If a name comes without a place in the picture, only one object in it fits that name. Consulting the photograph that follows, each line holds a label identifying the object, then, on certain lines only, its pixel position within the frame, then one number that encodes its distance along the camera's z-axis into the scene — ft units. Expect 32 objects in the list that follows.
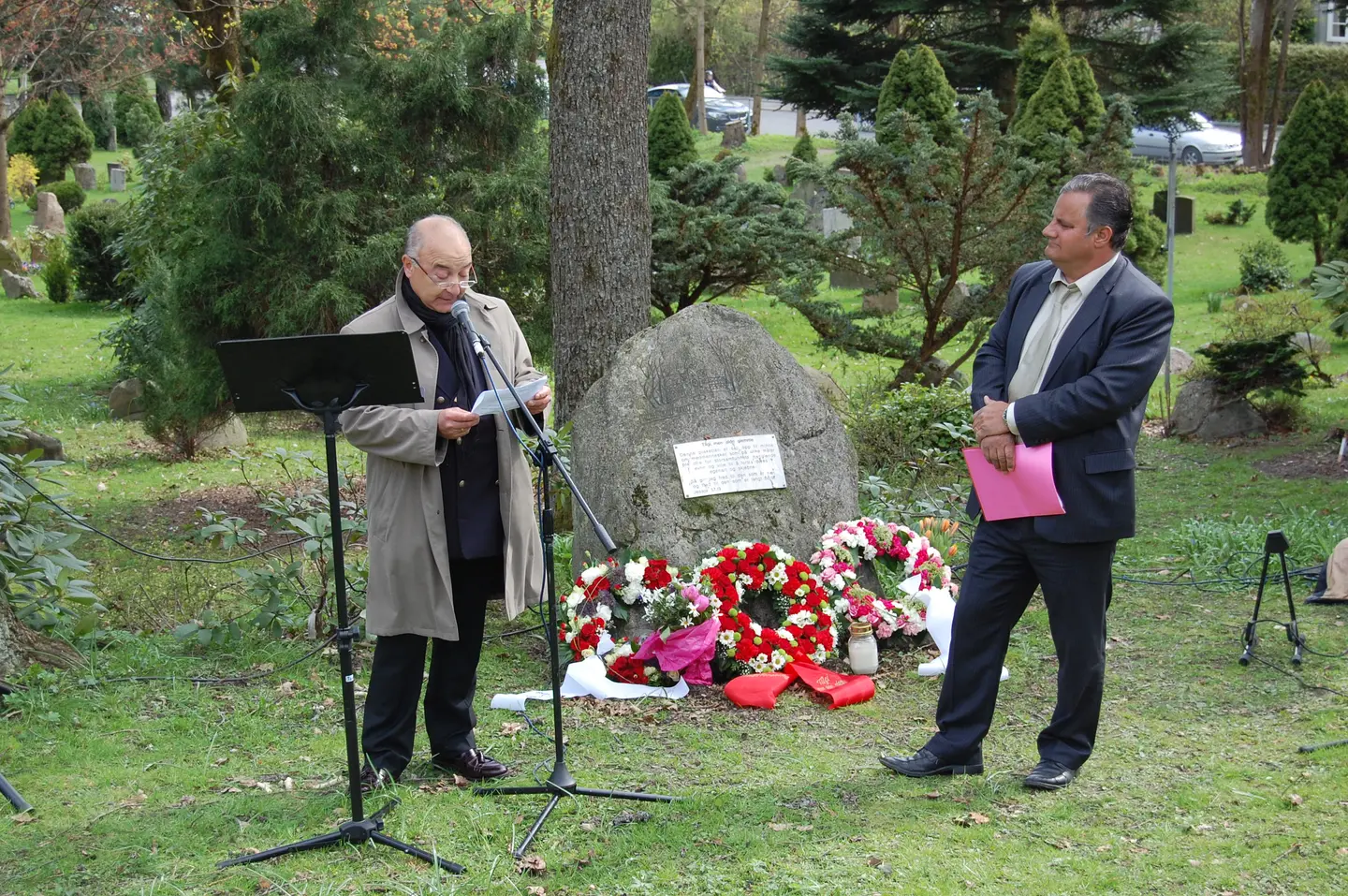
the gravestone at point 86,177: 102.12
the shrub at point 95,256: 61.57
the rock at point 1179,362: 45.50
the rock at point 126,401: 42.39
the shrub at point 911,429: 31.78
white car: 103.60
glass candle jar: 19.74
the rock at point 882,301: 53.93
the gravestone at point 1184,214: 70.18
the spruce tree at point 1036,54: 63.62
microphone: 12.69
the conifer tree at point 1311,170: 64.59
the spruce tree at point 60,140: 104.12
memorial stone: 20.31
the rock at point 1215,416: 38.01
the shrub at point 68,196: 89.51
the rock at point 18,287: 65.46
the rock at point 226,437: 38.83
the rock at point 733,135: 112.98
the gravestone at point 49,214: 81.87
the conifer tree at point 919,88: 62.95
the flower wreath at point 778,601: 19.36
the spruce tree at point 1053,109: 57.00
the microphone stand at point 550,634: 13.14
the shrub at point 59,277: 63.41
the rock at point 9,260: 67.72
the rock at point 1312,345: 39.73
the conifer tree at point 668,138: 65.72
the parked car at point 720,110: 138.10
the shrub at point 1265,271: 59.31
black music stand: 12.56
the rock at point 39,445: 31.58
